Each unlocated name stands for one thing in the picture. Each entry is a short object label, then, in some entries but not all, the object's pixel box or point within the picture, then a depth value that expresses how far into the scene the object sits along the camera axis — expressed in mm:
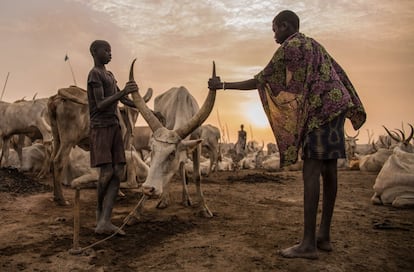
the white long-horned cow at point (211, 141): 13688
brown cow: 5992
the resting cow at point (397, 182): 6023
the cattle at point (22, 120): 9562
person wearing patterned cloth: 3393
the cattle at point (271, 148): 30895
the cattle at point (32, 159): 10711
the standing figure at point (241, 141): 23716
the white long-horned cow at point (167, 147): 4367
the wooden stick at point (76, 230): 3338
